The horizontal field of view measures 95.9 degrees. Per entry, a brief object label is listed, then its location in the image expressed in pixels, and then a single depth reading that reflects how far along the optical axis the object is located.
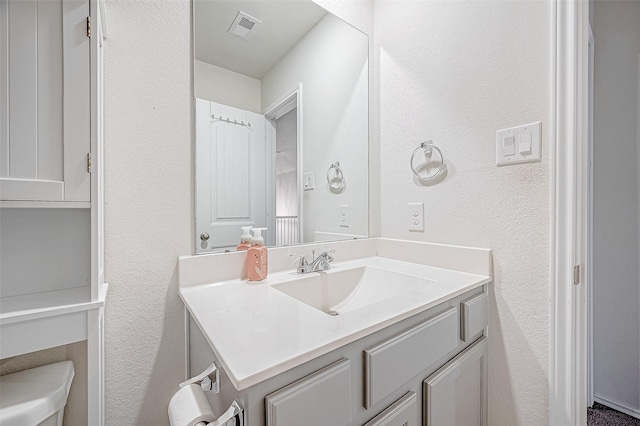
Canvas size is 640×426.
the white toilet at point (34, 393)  0.55
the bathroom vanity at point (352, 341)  0.50
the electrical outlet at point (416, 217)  1.27
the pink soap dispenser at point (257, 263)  0.99
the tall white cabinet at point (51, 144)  0.56
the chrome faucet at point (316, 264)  1.11
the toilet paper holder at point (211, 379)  0.58
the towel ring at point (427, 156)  1.19
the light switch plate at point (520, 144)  0.94
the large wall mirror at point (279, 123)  1.01
